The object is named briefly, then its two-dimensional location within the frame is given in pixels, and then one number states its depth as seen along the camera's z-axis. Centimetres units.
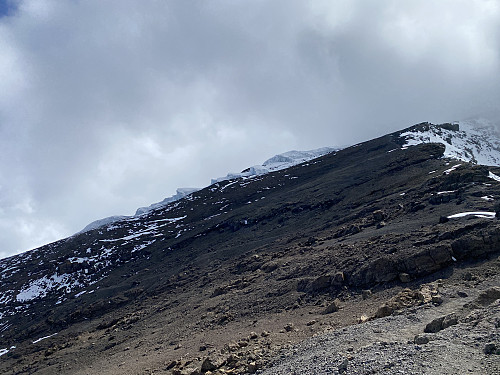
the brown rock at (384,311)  1530
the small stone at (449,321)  1181
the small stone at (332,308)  1981
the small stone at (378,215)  3390
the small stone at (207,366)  1579
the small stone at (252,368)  1412
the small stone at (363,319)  1574
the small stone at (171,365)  1920
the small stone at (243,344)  1772
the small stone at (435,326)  1188
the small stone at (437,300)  1493
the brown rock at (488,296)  1275
